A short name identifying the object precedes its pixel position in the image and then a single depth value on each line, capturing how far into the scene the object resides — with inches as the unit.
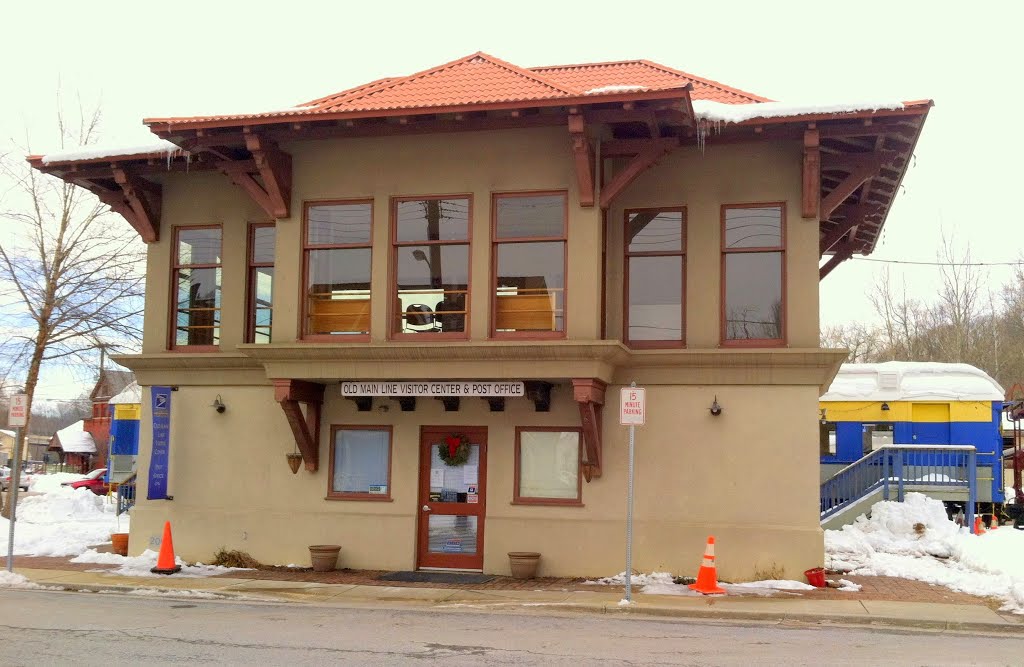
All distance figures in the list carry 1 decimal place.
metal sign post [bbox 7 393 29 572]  608.4
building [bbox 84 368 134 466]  2576.3
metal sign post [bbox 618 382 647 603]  502.6
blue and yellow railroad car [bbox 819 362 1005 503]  988.6
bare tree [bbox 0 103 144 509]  981.2
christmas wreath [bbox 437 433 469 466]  621.9
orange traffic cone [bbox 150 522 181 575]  619.5
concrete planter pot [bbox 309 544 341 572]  619.5
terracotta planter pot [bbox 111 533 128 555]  704.4
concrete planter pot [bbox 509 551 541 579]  589.6
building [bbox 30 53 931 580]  577.0
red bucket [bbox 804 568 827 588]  549.0
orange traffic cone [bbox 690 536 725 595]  524.4
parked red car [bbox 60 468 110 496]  1649.6
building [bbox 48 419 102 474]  2888.8
